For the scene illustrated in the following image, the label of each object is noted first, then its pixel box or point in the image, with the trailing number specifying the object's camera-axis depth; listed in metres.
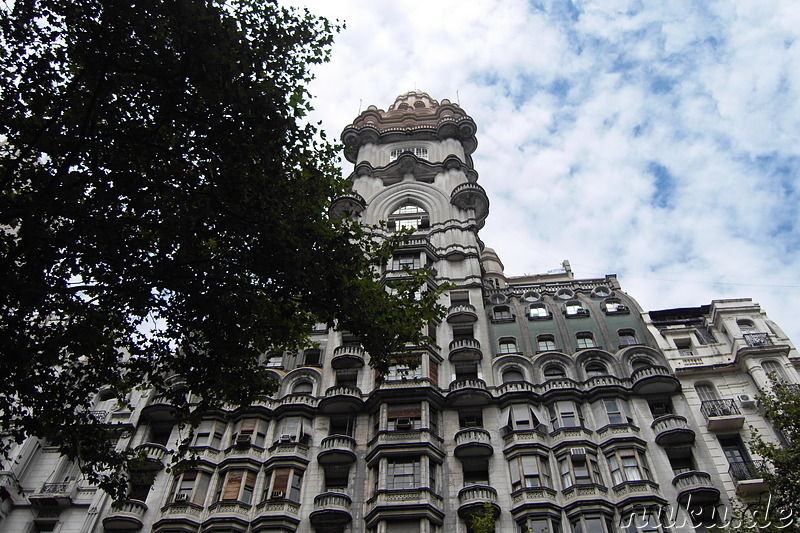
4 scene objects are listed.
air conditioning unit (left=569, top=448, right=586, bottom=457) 33.09
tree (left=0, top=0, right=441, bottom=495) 18.11
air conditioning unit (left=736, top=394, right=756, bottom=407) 34.18
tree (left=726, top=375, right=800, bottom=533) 22.67
